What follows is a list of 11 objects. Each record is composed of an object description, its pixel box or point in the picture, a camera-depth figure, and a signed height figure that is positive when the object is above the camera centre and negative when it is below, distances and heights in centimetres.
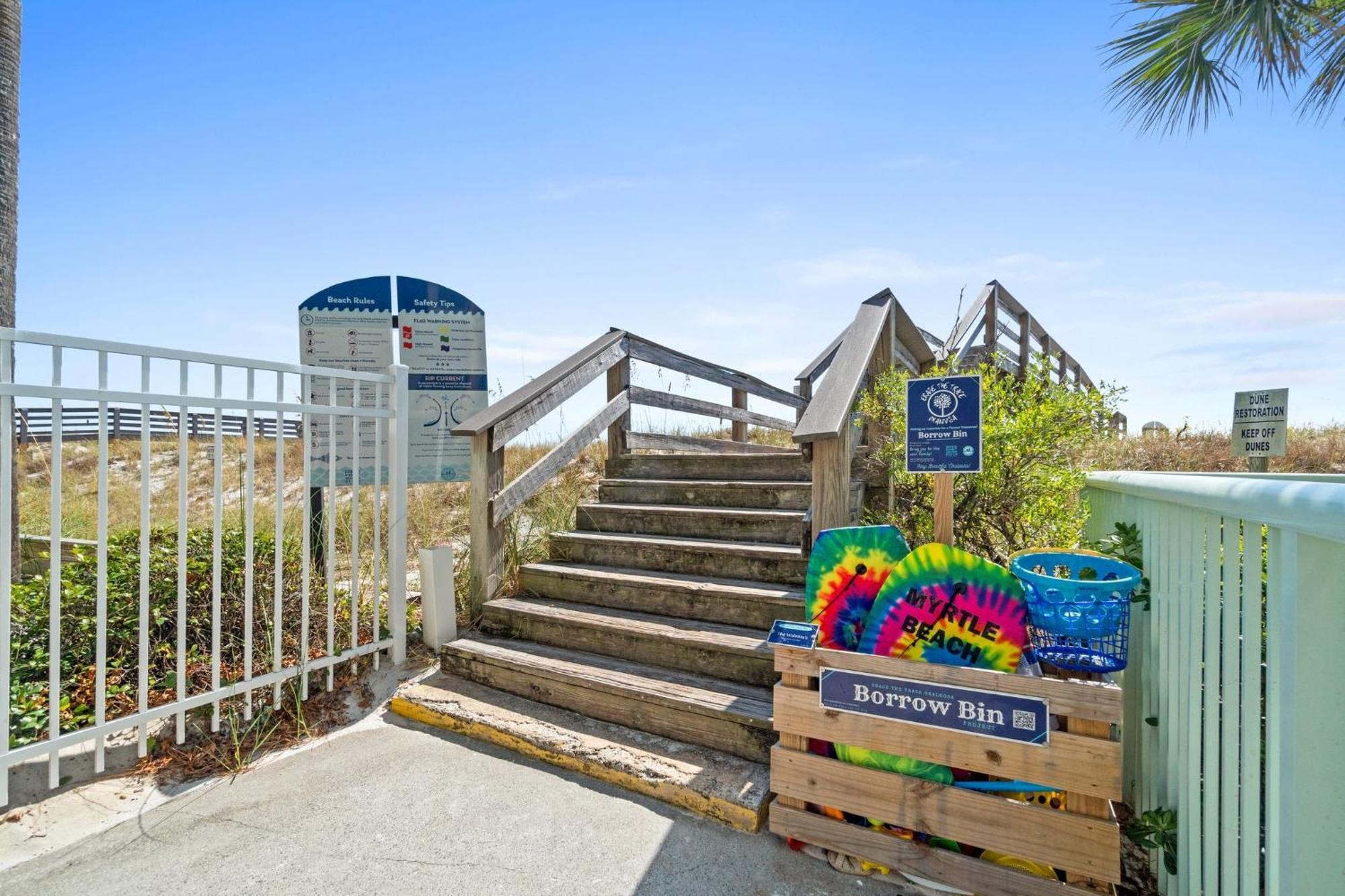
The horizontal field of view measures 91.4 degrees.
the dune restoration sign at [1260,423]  529 +22
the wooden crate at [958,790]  186 -106
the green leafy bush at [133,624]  289 -89
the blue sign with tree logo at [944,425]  238 +9
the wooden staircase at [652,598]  270 -82
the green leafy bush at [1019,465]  311 -8
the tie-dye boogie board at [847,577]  235 -47
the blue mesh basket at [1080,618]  187 -49
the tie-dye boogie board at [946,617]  208 -55
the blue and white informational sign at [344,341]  387 +64
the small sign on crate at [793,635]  222 -64
